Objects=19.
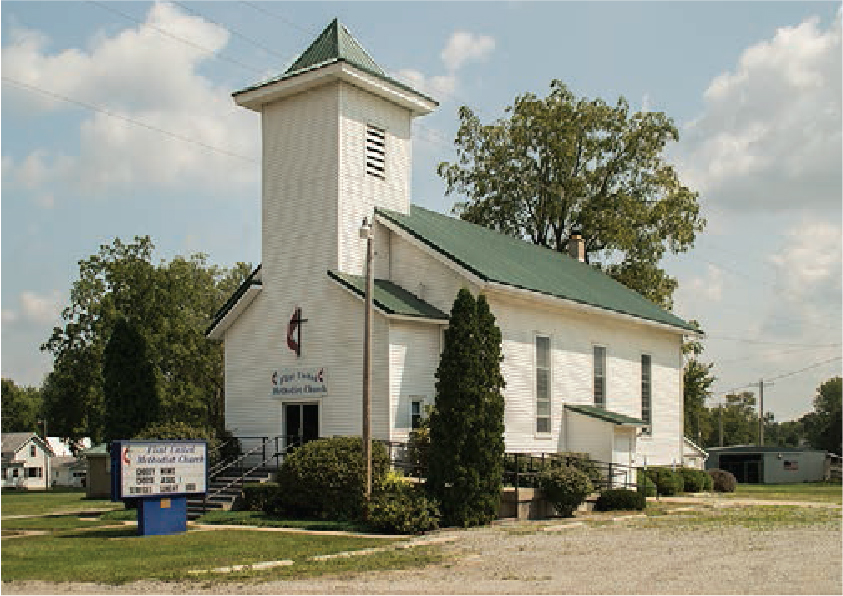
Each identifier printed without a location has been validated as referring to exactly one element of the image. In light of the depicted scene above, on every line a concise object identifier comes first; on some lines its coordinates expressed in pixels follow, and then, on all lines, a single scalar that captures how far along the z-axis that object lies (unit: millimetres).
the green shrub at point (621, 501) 29219
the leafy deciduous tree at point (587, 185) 54812
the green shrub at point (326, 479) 24250
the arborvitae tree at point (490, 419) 24359
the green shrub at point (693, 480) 41000
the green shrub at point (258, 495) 25588
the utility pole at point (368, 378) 23250
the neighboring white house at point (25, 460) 102500
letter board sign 21109
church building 29391
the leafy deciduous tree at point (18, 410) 119812
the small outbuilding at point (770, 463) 74125
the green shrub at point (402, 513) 21891
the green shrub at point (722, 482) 44562
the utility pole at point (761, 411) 87456
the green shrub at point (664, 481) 37188
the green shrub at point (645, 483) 34434
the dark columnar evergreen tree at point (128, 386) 29938
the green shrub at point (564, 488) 26875
